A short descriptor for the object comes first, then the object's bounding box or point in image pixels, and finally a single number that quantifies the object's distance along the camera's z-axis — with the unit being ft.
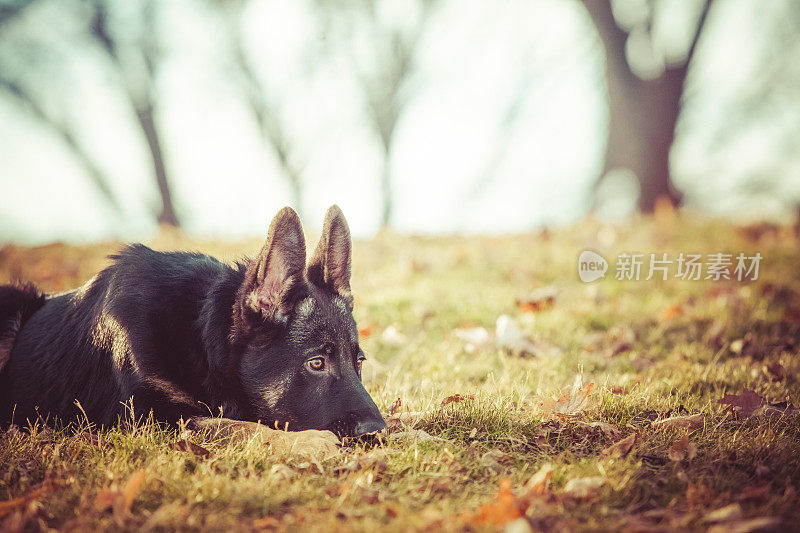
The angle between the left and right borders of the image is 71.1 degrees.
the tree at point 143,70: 55.31
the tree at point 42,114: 50.21
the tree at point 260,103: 60.95
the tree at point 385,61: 63.31
